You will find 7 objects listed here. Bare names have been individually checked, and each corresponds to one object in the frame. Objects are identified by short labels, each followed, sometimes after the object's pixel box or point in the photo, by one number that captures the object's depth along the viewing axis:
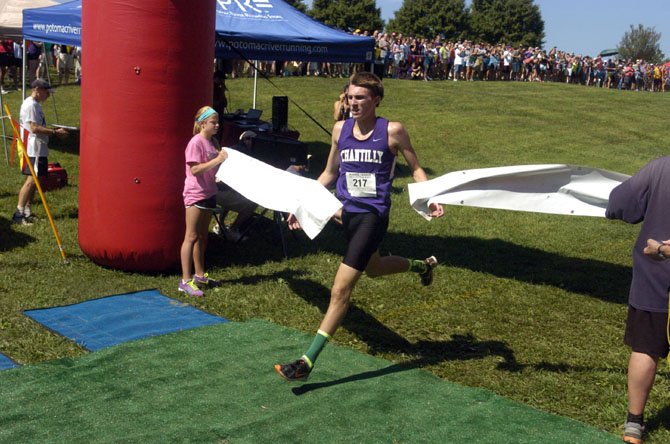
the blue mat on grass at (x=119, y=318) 6.34
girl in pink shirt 7.35
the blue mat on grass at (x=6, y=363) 5.60
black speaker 14.41
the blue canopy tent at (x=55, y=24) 12.48
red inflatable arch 7.49
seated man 9.44
